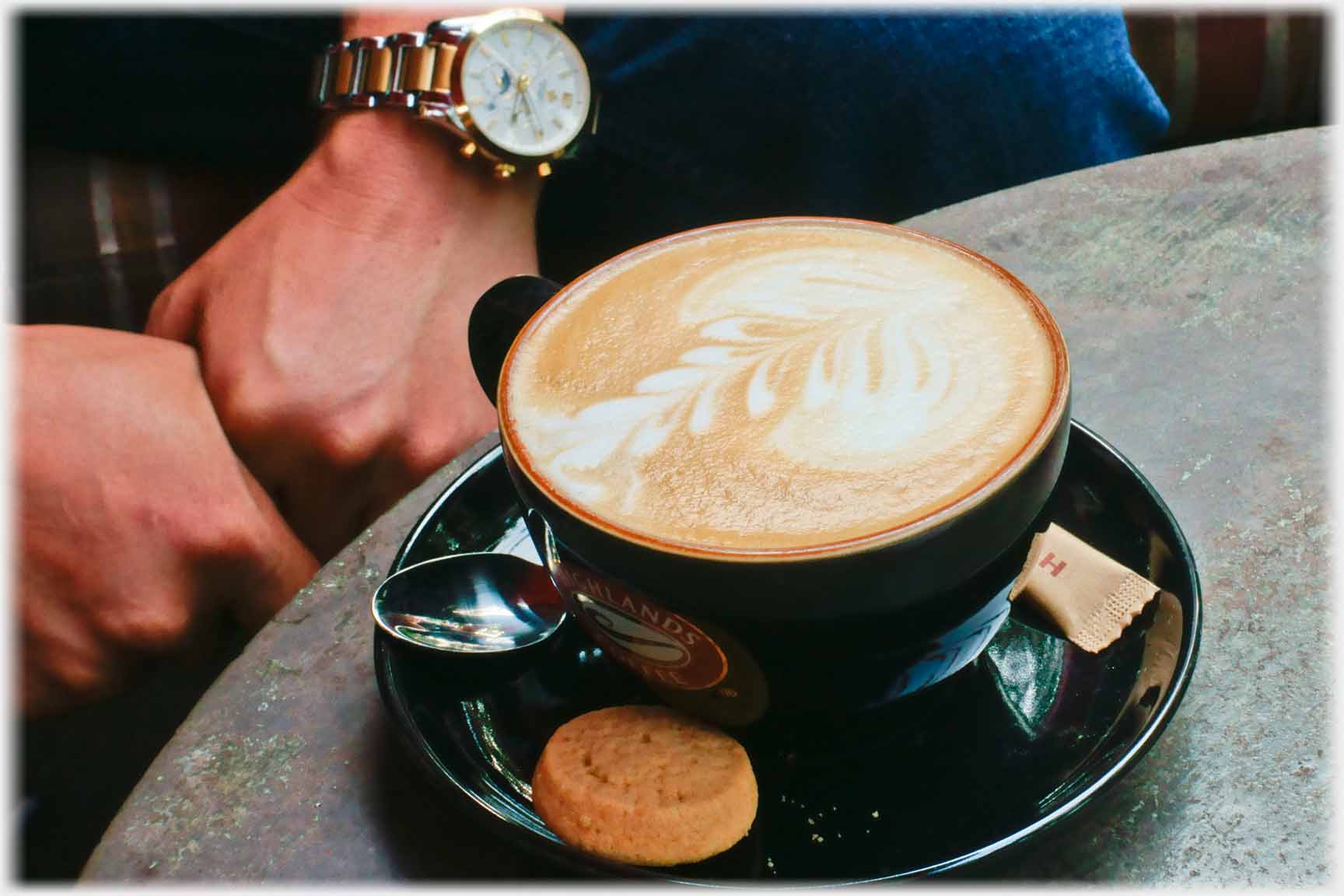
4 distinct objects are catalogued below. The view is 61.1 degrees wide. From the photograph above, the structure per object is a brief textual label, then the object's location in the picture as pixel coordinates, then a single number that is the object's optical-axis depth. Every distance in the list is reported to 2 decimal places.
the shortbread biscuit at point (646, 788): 0.47
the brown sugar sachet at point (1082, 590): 0.56
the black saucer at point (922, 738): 0.48
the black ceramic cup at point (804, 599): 0.45
